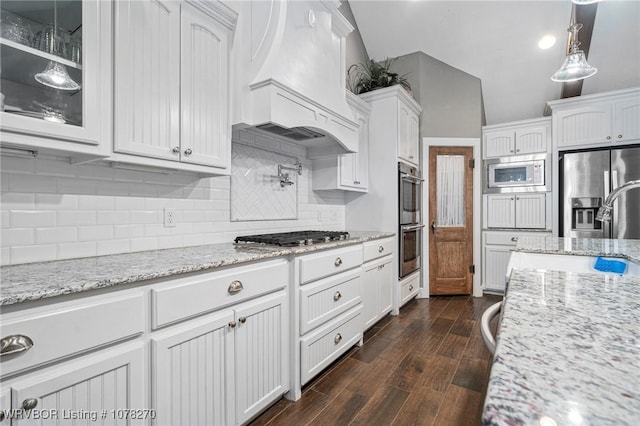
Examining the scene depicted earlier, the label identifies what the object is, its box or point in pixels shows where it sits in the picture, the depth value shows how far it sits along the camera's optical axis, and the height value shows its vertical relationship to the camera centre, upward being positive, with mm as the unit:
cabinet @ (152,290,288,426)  1212 -697
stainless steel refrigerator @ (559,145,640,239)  3283 +254
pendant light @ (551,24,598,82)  2273 +1110
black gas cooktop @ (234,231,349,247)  1926 -173
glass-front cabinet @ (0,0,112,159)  1101 +538
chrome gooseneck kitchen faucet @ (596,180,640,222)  1198 +53
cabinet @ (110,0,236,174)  1379 +651
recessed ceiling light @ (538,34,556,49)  3574 +2035
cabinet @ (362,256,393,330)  2696 -725
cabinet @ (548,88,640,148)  3369 +1094
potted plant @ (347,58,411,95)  3576 +1619
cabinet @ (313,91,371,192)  2949 +474
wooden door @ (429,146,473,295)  4031 -89
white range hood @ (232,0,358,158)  1887 +951
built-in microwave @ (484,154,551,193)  3863 +522
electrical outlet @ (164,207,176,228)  1816 -27
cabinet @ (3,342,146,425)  875 -564
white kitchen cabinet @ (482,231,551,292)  4004 -569
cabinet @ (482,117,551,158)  3877 +994
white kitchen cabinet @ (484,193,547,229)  3867 +45
